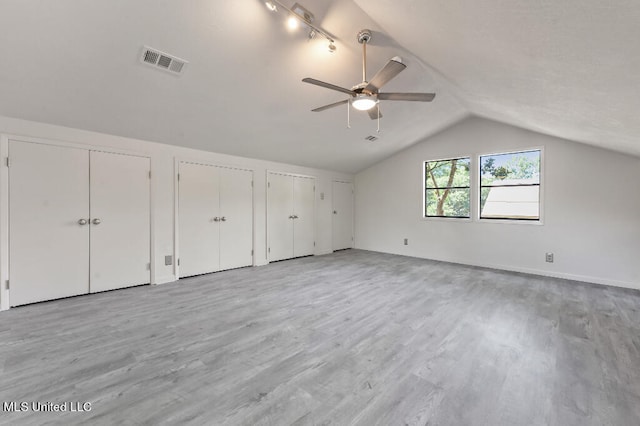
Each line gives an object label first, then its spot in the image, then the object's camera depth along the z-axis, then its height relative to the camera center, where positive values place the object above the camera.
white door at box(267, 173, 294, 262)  5.66 -0.09
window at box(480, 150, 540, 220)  4.90 +0.52
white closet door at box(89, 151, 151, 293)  3.60 -0.12
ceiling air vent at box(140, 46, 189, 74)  2.53 +1.51
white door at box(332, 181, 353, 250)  7.14 -0.08
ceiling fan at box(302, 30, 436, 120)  2.52 +1.18
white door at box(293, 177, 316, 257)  6.18 -0.11
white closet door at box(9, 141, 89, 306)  3.09 -0.12
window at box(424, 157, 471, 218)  5.68 +0.54
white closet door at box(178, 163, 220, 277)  4.39 -0.12
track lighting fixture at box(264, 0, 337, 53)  2.34 +1.82
